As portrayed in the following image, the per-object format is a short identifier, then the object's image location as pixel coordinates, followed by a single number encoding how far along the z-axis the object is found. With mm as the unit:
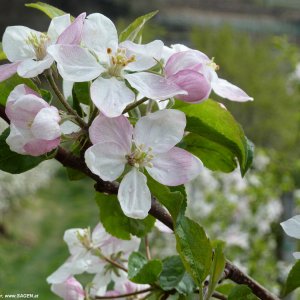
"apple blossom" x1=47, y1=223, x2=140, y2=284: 696
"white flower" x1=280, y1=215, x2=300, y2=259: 538
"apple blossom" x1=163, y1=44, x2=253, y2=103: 494
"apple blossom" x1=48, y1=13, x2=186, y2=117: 483
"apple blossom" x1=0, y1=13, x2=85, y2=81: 496
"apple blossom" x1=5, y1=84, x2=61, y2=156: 466
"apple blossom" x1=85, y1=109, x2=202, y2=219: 492
